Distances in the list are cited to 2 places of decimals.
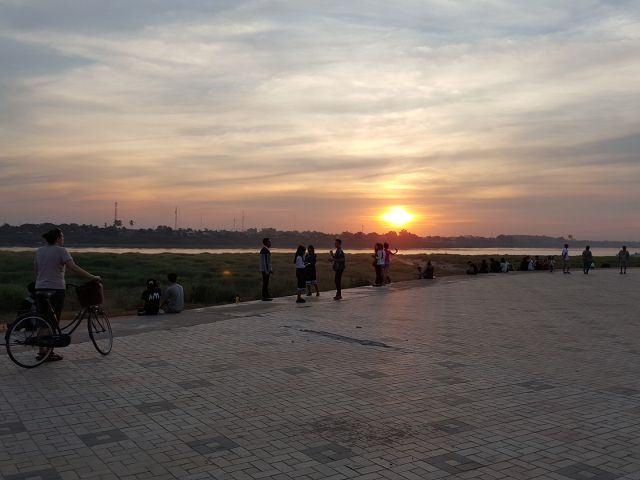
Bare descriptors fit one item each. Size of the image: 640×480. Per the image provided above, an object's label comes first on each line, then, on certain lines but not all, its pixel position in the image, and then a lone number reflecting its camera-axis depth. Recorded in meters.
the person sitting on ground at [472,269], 33.03
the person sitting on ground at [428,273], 28.01
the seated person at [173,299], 14.64
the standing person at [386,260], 23.97
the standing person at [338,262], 18.72
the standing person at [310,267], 19.20
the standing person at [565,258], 35.61
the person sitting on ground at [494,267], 35.53
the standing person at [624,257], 36.88
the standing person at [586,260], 36.03
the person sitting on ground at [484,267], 34.78
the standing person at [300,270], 17.83
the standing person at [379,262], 23.50
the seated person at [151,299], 14.20
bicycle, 8.34
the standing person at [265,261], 17.20
